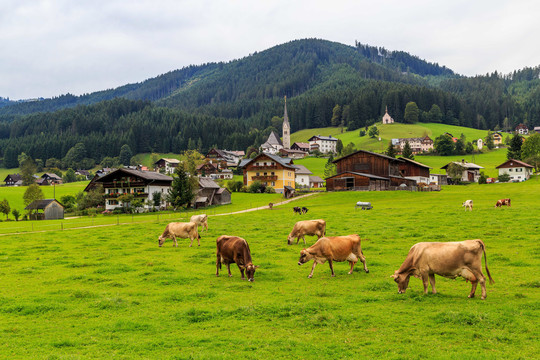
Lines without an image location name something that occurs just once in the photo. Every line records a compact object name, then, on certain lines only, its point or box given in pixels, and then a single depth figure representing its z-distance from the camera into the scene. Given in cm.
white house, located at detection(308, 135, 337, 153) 18838
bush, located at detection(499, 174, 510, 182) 9050
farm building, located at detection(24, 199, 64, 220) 7019
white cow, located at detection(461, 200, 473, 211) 4181
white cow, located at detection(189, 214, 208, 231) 3388
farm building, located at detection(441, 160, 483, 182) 10581
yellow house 9862
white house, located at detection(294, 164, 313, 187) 10999
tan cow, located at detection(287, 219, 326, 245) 2431
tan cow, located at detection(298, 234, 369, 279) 1661
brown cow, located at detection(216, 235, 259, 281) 1635
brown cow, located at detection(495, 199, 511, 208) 4353
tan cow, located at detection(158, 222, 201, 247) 2673
